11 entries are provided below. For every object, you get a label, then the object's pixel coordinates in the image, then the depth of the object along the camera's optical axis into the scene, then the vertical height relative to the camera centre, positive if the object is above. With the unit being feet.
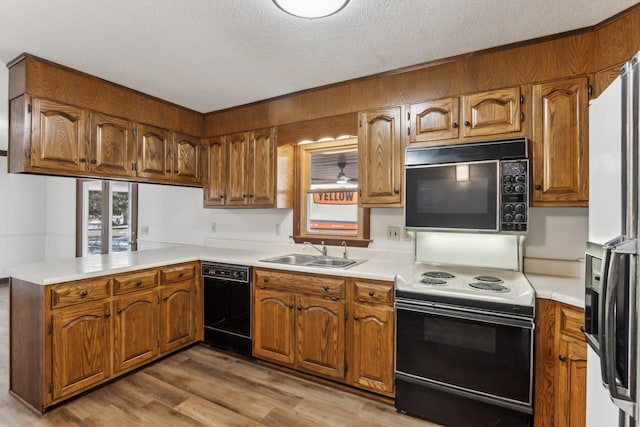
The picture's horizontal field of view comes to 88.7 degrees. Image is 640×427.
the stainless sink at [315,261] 9.16 -1.44
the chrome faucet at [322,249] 10.13 -1.15
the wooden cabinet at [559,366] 5.44 -2.65
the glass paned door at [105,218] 14.96 -0.35
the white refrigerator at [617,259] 3.15 -0.48
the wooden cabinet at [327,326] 7.31 -2.80
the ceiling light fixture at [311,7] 5.40 +3.46
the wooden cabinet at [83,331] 6.86 -2.83
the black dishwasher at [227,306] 9.27 -2.79
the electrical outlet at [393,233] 9.14 -0.59
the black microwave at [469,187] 6.73 +0.56
